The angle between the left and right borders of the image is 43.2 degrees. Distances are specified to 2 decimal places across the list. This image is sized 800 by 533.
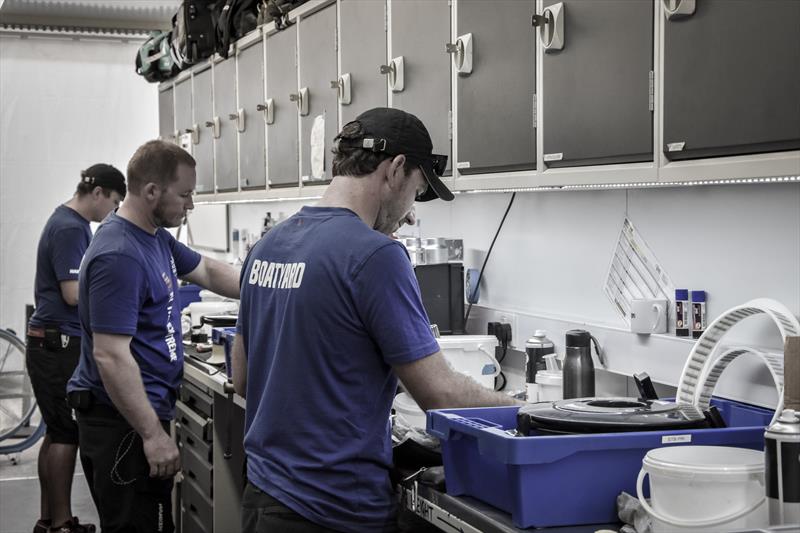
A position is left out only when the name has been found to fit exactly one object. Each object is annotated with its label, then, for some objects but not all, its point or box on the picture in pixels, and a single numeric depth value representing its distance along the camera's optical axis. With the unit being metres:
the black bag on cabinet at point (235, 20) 4.62
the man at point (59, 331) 4.34
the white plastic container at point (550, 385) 2.56
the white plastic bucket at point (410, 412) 2.53
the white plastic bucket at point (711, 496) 1.44
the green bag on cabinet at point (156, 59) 5.85
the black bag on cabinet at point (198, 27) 5.09
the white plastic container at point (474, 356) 2.94
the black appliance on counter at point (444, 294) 3.20
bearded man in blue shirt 2.79
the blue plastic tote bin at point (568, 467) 1.61
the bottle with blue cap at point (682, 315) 2.46
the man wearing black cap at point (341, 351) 1.88
